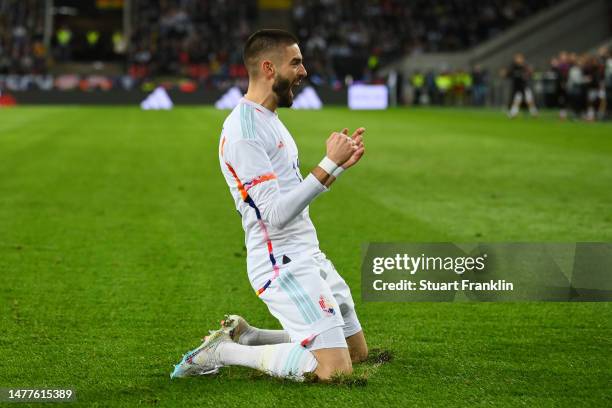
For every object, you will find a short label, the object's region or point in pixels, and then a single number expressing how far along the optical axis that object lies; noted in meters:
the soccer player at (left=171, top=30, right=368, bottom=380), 11.24
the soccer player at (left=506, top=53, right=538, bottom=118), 77.00
